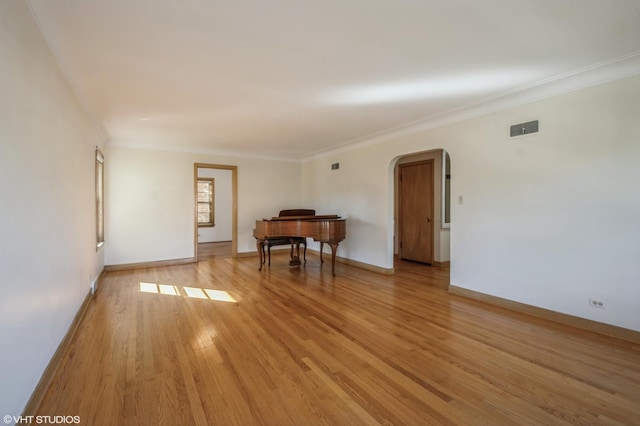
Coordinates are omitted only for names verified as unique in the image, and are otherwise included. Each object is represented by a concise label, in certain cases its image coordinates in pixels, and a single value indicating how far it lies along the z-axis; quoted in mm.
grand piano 4742
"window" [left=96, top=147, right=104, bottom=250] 4332
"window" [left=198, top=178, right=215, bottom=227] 9211
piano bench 5435
